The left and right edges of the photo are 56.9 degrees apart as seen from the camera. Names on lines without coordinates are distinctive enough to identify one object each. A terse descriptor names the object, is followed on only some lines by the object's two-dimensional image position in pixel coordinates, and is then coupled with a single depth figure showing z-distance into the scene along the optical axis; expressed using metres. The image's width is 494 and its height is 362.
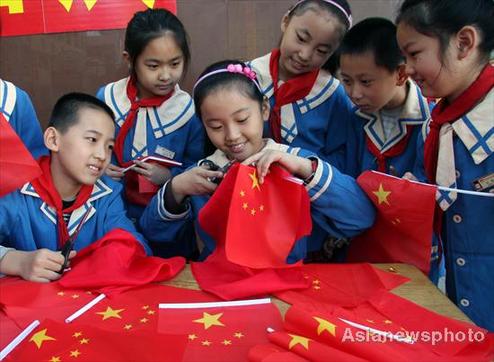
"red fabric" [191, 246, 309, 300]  1.08
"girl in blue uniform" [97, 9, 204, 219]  1.71
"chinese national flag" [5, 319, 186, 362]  0.83
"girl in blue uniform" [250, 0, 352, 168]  1.61
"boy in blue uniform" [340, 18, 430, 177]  1.44
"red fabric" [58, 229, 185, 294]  1.11
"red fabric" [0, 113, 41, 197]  1.13
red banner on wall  2.39
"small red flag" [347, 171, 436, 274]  1.22
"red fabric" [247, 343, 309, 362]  0.79
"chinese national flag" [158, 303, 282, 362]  0.86
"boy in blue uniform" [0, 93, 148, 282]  1.31
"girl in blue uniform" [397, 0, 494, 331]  1.16
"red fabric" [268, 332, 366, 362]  0.80
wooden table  1.02
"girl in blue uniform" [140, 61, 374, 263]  1.28
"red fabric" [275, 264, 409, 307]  1.07
